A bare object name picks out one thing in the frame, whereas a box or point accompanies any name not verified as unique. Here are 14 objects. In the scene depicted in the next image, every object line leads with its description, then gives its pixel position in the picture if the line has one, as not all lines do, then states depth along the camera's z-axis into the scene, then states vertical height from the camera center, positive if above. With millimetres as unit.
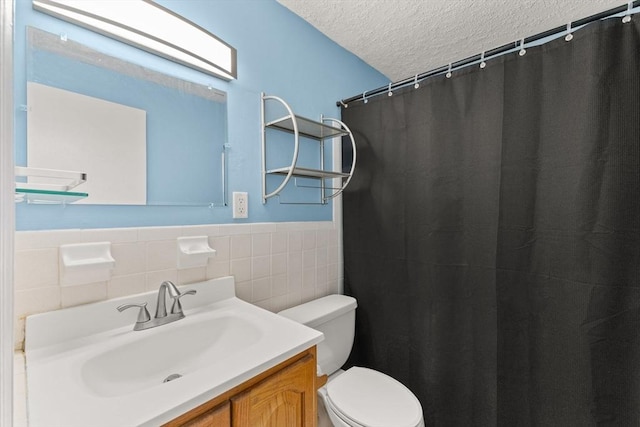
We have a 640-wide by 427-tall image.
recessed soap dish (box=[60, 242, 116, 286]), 779 -137
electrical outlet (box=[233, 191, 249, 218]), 1188 +43
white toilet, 1062 -788
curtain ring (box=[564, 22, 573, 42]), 965 +627
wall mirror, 784 +300
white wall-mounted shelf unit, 1255 +420
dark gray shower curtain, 914 -104
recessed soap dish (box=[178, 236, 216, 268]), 996 -136
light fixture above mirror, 826 +639
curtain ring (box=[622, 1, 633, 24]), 871 +636
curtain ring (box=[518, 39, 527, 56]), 1062 +634
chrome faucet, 874 -318
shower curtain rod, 908 +669
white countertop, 521 -370
